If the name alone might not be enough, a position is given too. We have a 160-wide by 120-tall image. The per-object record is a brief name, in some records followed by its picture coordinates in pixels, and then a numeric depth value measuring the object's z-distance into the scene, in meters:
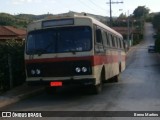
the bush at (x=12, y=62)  12.04
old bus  10.16
